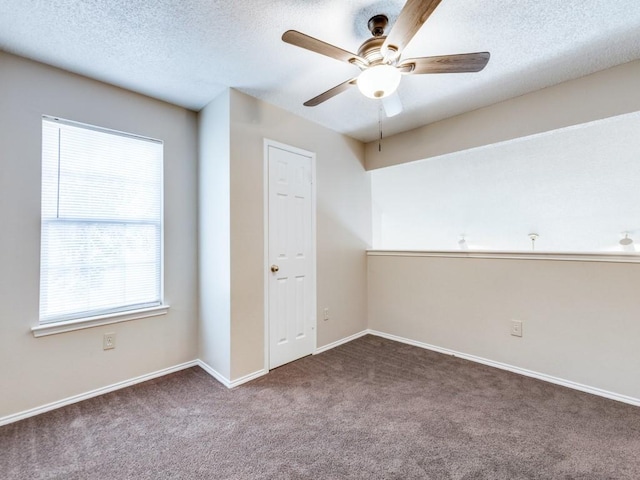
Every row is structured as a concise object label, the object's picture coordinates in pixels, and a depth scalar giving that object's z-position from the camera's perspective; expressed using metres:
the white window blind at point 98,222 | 2.05
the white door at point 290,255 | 2.64
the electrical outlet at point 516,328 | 2.57
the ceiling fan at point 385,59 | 1.37
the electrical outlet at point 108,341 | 2.25
